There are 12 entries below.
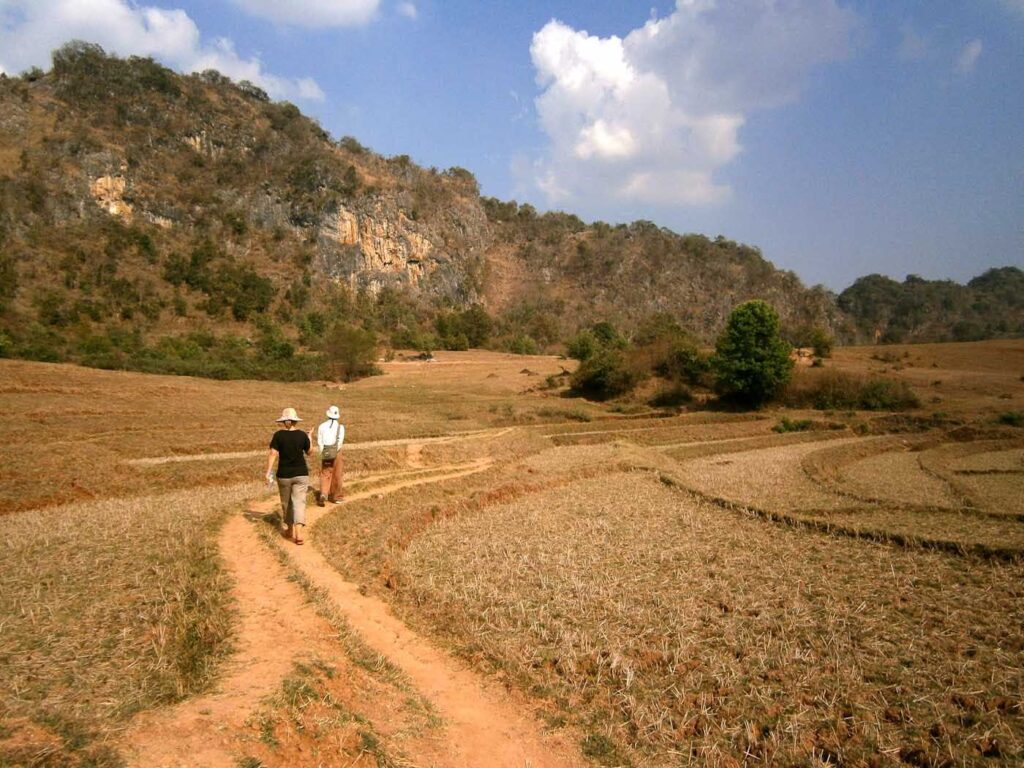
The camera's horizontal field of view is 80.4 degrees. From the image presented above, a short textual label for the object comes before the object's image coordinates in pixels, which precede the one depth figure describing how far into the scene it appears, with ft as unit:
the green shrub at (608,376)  159.63
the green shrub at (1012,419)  111.75
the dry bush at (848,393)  139.85
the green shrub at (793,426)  117.91
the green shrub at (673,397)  156.25
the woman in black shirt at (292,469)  36.17
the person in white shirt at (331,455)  43.34
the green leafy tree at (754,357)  140.05
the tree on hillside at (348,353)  194.80
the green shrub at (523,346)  299.79
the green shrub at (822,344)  211.00
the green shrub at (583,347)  186.09
